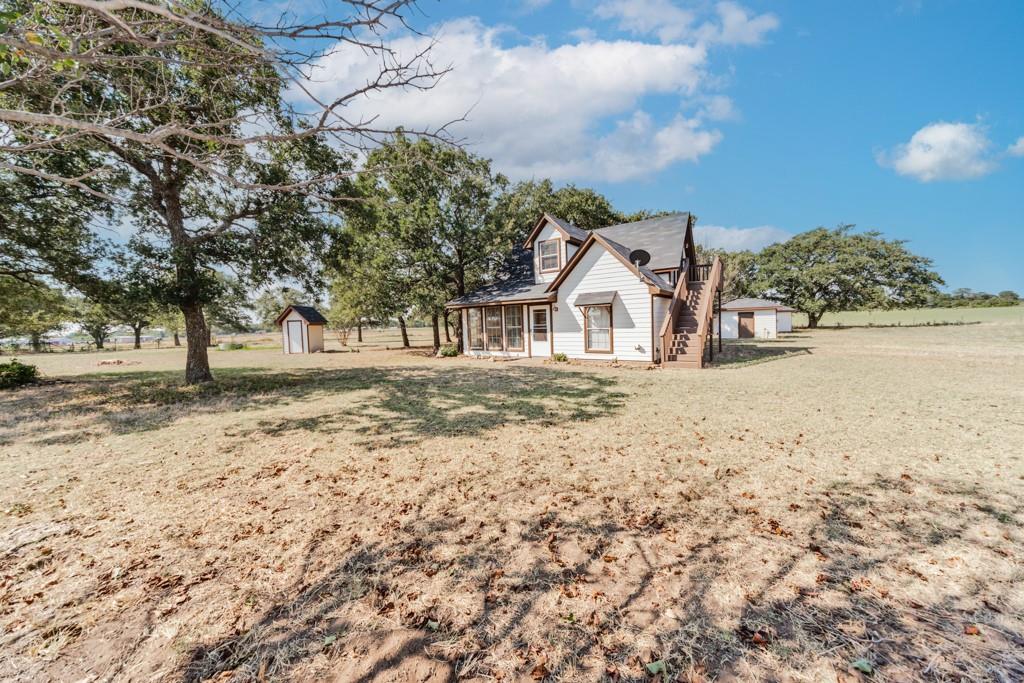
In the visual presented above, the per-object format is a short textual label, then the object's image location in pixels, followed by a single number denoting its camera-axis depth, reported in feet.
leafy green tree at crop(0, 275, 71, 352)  41.09
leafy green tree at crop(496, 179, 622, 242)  78.79
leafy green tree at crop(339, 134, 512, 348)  70.79
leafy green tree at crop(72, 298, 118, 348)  119.85
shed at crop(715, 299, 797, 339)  101.91
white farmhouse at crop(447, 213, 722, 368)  48.49
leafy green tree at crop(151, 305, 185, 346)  129.07
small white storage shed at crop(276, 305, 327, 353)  99.55
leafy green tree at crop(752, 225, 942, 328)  136.98
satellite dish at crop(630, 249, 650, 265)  54.75
